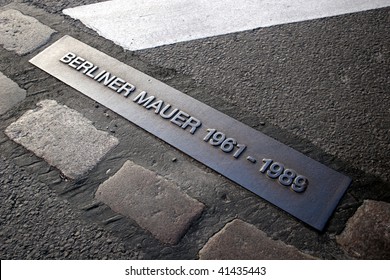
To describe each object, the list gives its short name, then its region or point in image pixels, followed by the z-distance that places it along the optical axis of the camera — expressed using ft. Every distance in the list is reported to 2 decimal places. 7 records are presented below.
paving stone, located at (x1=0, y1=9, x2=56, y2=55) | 7.38
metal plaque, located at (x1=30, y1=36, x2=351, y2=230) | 5.18
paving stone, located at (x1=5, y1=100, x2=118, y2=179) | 5.64
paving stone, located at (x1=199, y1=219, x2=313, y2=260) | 4.70
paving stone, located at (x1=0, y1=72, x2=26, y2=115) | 6.44
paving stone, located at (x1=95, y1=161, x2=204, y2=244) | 4.97
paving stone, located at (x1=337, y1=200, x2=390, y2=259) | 4.65
